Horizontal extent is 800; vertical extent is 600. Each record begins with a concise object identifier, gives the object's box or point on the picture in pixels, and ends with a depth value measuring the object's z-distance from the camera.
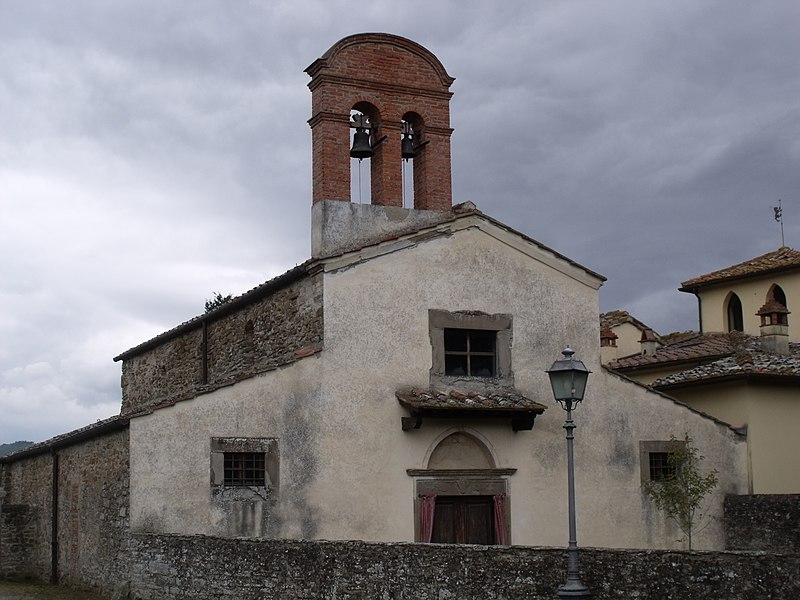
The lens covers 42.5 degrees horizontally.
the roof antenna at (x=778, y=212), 36.75
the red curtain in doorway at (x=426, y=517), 17.28
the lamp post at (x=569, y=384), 11.97
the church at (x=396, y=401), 16.08
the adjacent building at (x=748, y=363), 20.55
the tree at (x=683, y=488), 18.86
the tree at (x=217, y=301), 46.59
